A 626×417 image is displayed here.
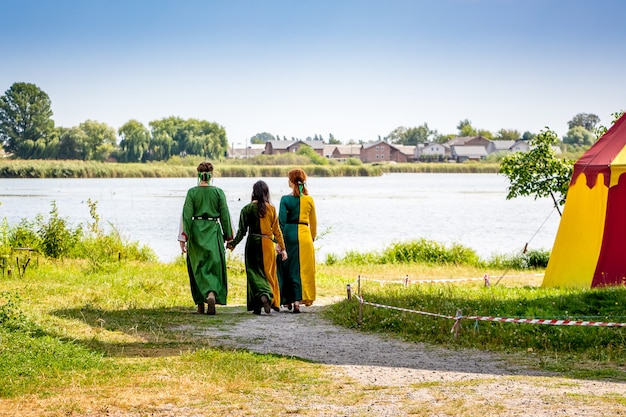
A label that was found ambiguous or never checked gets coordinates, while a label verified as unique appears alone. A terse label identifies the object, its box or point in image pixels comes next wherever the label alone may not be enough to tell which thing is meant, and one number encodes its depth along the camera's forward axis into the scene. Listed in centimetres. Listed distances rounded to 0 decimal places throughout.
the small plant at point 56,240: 2086
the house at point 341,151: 16050
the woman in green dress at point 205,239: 1280
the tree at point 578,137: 14638
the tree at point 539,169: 2408
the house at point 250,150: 18712
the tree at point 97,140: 10554
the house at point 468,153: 14925
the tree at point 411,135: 18112
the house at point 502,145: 15325
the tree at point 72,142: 10575
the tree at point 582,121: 16725
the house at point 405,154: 15625
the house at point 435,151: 15105
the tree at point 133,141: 10356
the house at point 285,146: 15262
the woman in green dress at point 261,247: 1279
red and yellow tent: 1562
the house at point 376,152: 15462
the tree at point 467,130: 17588
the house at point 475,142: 15388
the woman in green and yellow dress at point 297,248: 1325
